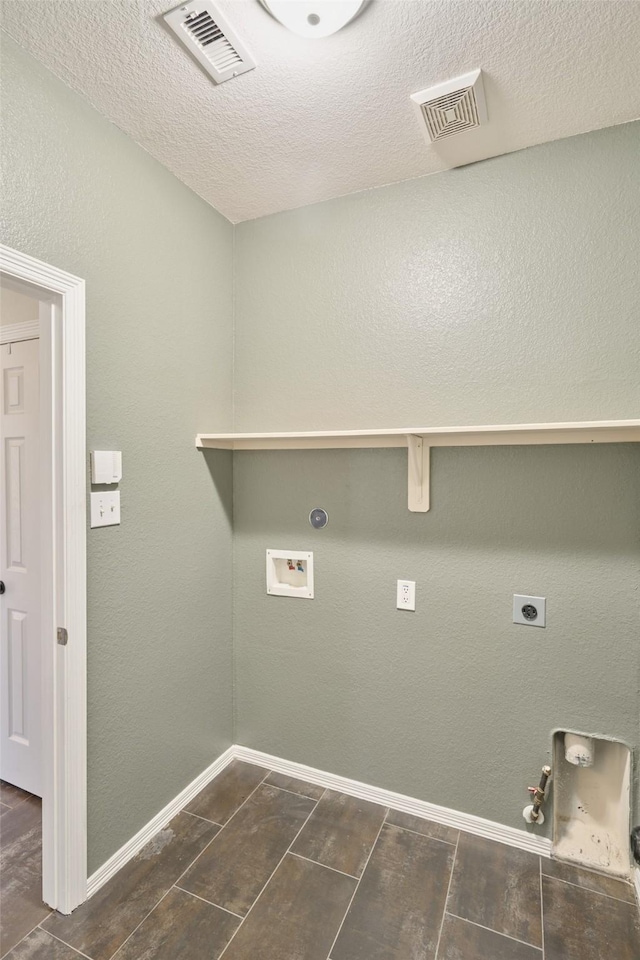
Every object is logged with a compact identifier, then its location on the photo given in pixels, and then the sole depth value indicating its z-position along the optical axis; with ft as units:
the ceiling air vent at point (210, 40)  3.94
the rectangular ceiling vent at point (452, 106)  4.66
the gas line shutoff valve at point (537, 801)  5.54
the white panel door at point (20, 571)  6.62
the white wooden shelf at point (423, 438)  4.95
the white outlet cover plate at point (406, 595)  6.29
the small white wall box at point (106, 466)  5.06
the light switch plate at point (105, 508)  5.12
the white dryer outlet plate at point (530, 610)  5.63
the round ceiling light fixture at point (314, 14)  3.79
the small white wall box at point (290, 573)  6.98
